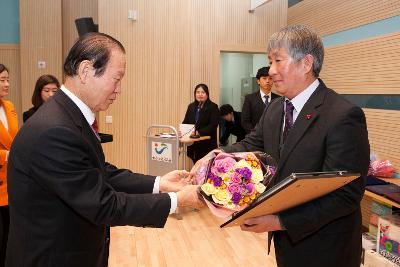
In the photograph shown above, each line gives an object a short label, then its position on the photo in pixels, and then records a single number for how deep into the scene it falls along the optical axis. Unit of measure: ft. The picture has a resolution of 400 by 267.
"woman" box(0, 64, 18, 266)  9.02
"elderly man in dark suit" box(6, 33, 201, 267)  4.27
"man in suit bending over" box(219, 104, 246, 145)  22.39
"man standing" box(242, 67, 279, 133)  17.20
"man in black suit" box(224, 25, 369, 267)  5.16
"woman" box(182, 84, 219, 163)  19.14
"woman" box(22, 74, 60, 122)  12.03
